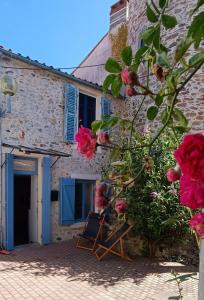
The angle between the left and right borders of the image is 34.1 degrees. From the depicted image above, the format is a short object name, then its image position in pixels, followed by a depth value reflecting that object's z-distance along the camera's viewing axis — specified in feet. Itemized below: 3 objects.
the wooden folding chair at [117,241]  23.75
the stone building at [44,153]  26.73
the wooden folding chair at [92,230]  27.22
